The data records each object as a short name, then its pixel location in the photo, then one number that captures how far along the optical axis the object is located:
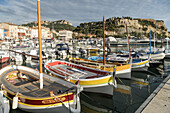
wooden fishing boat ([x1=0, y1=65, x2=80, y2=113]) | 7.82
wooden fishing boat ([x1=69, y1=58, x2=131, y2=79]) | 17.33
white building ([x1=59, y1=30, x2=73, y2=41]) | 101.14
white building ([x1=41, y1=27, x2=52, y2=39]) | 108.41
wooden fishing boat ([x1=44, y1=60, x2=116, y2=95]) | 12.02
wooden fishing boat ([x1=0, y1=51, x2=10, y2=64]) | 31.17
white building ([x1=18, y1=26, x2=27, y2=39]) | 83.49
